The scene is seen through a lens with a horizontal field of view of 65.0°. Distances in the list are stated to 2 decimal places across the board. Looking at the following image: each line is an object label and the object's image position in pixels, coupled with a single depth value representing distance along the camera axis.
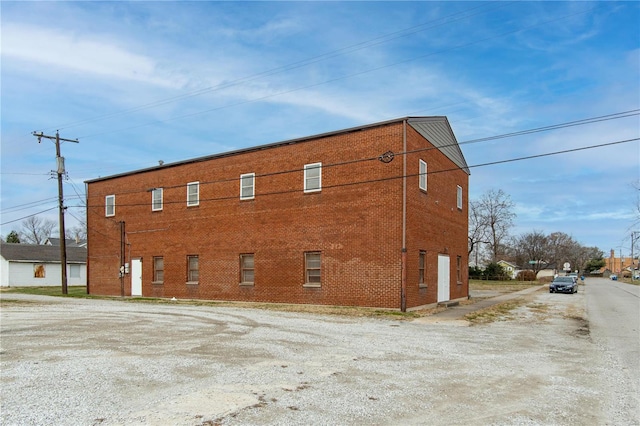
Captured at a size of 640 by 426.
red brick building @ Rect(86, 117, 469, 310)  20.30
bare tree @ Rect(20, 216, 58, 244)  101.38
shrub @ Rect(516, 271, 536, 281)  73.19
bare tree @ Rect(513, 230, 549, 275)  105.00
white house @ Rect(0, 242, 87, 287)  49.91
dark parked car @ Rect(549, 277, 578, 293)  41.44
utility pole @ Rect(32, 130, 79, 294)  34.06
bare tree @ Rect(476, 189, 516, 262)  77.62
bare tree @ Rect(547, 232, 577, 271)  112.62
